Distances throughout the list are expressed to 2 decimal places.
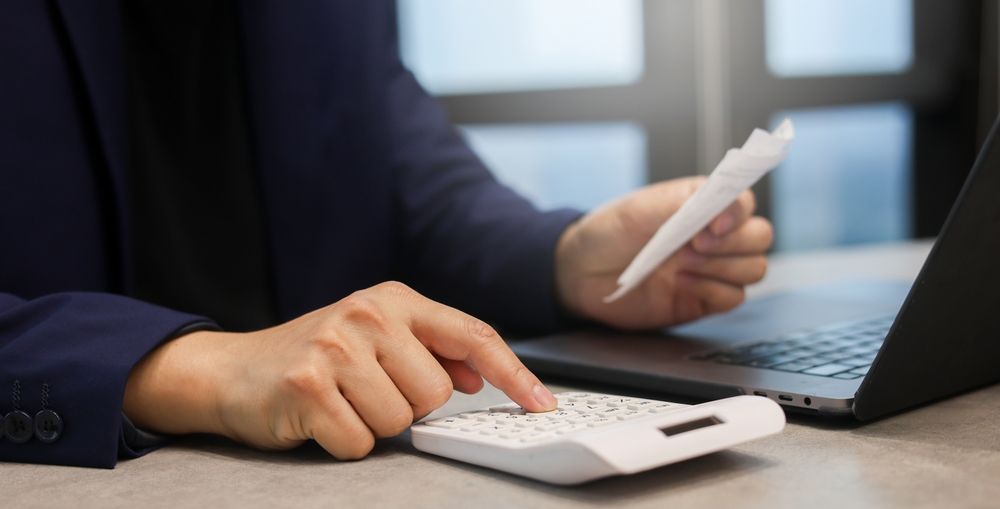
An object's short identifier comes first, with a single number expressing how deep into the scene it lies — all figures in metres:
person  0.51
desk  0.40
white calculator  0.40
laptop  0.47
